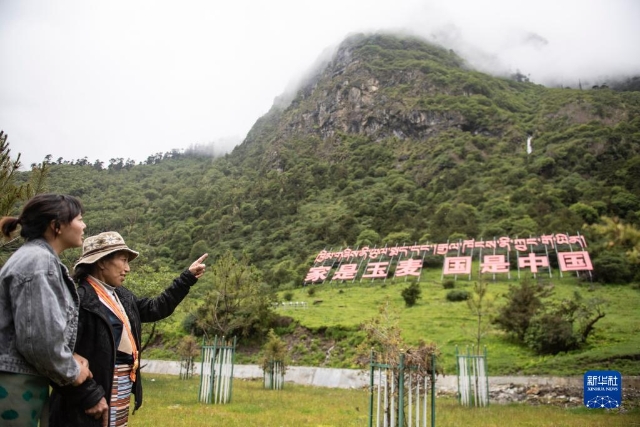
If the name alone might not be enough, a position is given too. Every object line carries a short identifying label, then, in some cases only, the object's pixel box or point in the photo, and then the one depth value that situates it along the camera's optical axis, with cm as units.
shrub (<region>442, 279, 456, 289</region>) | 3703
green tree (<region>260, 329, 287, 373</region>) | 1855
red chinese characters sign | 3959
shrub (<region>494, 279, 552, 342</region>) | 2155
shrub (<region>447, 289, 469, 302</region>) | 3215
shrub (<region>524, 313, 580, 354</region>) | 1909
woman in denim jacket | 233
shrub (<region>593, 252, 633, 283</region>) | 3475
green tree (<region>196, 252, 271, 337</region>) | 2097
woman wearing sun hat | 270
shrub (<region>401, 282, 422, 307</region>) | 3197
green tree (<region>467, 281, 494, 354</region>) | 1708
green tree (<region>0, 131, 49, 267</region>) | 603
